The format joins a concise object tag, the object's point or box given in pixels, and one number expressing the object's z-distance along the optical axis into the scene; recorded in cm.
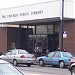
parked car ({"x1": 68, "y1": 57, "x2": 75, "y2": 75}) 1419
